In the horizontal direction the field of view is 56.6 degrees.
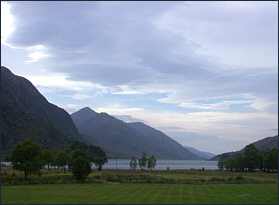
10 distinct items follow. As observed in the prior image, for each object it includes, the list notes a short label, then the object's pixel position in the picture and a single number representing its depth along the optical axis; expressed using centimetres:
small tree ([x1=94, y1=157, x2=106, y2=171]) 9716
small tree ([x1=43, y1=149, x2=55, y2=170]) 9018
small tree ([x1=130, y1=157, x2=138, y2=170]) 11626
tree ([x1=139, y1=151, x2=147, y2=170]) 12027
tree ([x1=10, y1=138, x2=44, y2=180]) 5672
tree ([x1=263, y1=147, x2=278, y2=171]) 10562
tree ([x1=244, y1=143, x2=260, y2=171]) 11706
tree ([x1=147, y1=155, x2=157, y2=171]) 11375
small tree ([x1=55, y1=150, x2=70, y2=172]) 9075
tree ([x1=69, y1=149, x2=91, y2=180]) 5656
